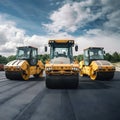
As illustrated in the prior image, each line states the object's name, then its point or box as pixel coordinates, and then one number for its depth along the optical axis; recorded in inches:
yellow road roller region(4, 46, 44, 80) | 369.3
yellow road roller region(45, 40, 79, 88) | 250.0
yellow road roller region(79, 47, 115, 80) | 363.4
